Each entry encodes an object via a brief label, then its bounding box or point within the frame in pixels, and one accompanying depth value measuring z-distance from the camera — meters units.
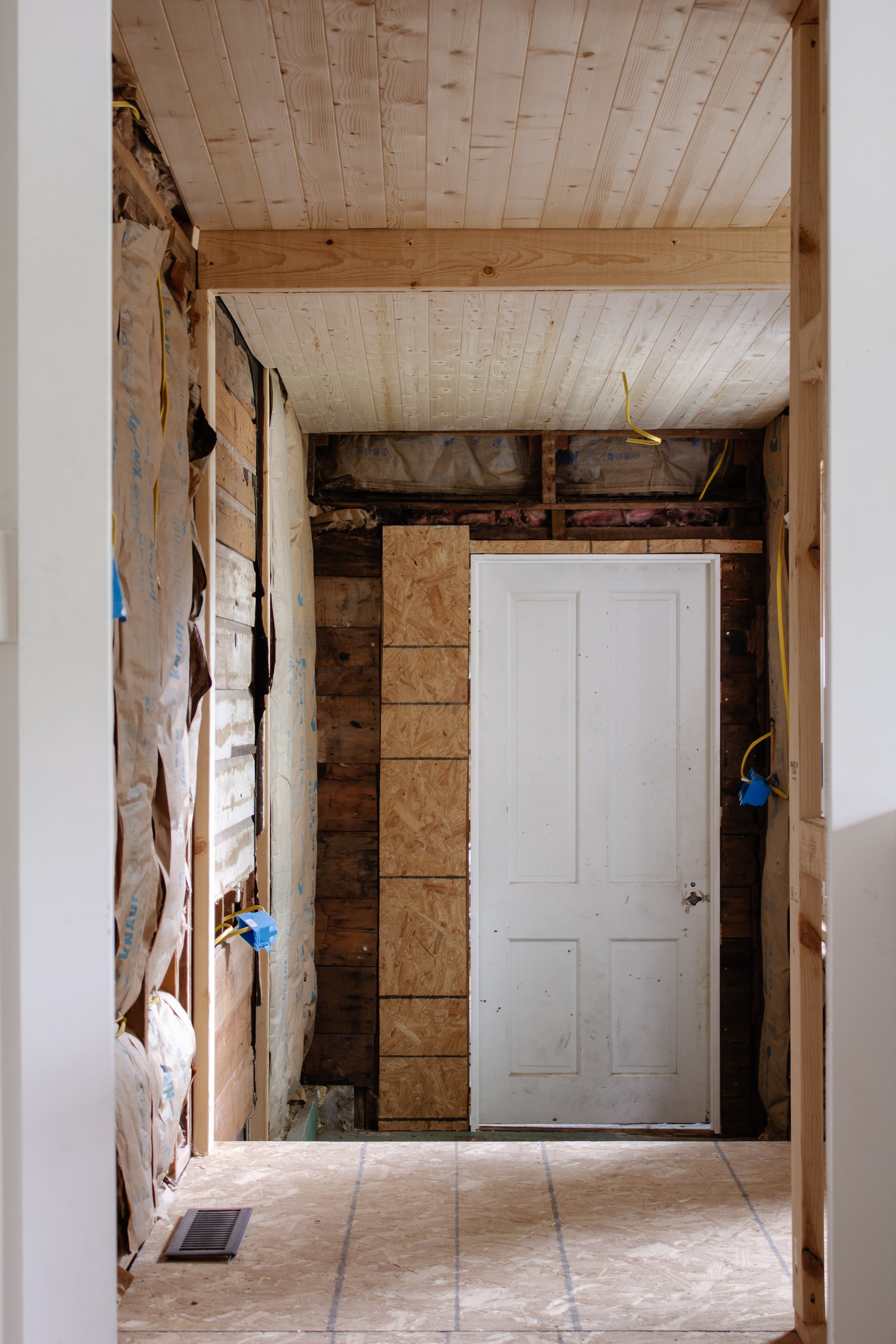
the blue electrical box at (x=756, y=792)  3.73
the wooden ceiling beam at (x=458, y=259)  2.27
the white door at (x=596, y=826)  3.79
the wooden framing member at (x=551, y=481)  3.87
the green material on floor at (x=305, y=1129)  3.30
